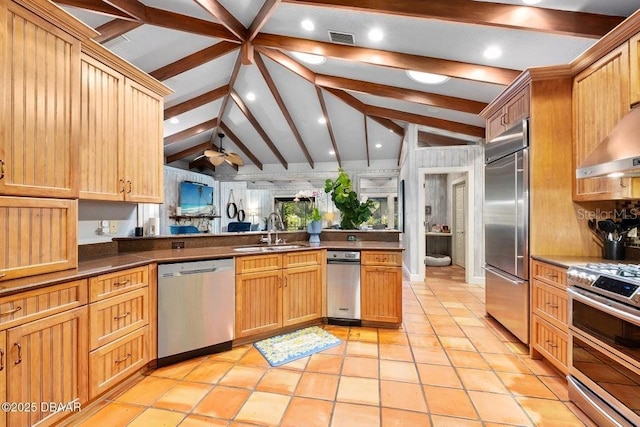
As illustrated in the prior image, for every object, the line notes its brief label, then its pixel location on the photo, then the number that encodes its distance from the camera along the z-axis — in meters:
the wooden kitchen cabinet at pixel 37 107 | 1.49
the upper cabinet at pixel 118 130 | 2.00
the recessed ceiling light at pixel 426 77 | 3.44
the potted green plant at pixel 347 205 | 4.22
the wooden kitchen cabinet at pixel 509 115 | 2.52
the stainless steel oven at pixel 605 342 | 1.41
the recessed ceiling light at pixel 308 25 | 3.03
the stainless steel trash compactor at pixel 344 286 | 3.03
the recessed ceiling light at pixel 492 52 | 2.75
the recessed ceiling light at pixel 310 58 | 3.87
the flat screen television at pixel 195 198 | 7.84
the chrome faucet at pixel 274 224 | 3.23
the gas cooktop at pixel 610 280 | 1.42
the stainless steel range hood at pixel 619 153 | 1.62
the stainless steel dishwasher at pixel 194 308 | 2.24
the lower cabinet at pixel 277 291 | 2.61
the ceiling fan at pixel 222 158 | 5.83
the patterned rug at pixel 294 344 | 2.43
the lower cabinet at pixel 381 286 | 2.98
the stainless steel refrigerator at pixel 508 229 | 2.49
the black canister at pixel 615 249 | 2.15
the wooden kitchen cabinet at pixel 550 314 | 2.04
